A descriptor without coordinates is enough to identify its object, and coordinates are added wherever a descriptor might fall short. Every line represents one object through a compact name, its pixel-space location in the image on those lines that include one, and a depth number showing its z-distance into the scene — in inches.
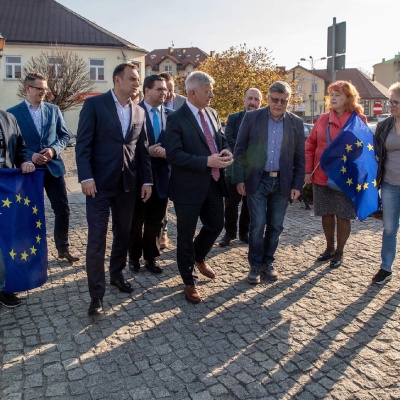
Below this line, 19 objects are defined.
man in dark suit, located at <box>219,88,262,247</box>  250.2
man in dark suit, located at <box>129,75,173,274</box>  207.5
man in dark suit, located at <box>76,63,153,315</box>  162.6
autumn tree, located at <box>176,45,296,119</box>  945.5
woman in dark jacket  195.3
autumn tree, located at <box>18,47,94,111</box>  1352.1
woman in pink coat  213.3
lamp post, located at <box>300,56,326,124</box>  1755.9
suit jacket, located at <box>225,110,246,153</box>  254.2
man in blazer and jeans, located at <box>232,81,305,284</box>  197.2
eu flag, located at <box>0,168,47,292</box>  170.7
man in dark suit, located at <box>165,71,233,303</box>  172.6
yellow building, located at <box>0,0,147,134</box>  1540.4
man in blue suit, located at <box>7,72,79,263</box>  213.6
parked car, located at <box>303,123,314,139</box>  687.9
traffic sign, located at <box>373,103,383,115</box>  1297.4
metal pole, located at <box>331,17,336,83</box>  354.0
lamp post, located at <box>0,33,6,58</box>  355.4
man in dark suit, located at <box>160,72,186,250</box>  254.2
